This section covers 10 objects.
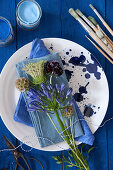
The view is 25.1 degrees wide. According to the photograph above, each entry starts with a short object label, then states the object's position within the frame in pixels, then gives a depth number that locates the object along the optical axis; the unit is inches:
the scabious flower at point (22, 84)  30.4
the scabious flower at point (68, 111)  31.4
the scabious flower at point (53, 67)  30.4
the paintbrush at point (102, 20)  36.0
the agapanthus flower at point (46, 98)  30.0
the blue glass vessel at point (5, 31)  33.8
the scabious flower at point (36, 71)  30.0
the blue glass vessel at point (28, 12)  33.6
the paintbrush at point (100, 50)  35.1
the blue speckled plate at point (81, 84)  33.6
